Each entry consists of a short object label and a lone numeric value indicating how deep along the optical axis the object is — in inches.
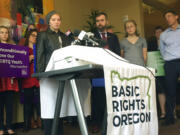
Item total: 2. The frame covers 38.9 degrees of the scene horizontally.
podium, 59.5
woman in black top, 89.9
